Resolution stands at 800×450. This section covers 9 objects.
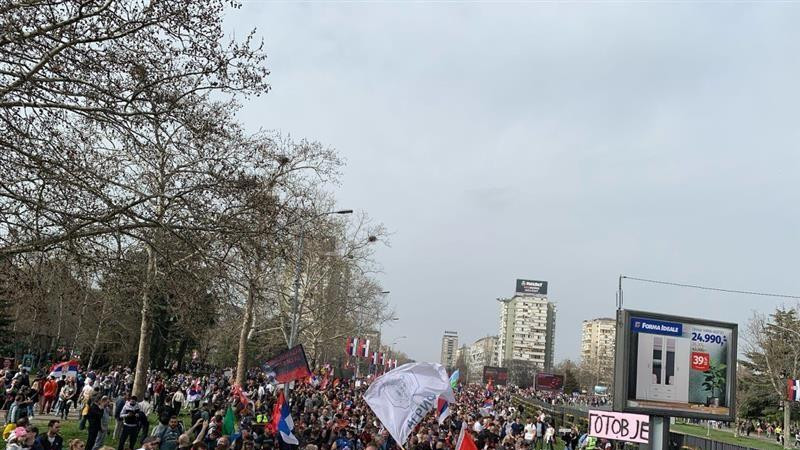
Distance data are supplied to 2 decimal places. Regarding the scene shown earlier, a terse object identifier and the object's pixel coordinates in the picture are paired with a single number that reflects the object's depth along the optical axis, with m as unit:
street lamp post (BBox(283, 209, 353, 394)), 25.97
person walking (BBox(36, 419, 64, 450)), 10.83
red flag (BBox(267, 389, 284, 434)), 15.94
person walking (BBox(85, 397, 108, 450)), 14.73
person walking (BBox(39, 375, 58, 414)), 20.09
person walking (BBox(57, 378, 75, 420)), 19.47
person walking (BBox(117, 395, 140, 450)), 14.88
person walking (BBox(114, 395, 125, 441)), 17.75
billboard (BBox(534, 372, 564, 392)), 69.19
